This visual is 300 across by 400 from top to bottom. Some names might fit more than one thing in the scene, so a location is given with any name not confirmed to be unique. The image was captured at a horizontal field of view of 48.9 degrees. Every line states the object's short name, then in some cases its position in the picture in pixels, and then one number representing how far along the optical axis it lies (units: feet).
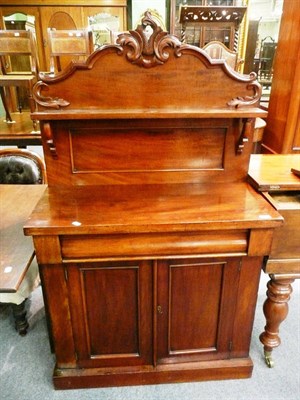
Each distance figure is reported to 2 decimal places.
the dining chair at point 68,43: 9.90
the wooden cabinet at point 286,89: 6.79
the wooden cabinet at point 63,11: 17.31
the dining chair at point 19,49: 9.91
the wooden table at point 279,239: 4.25
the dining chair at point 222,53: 10.50
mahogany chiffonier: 3.93
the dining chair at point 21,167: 6.64
